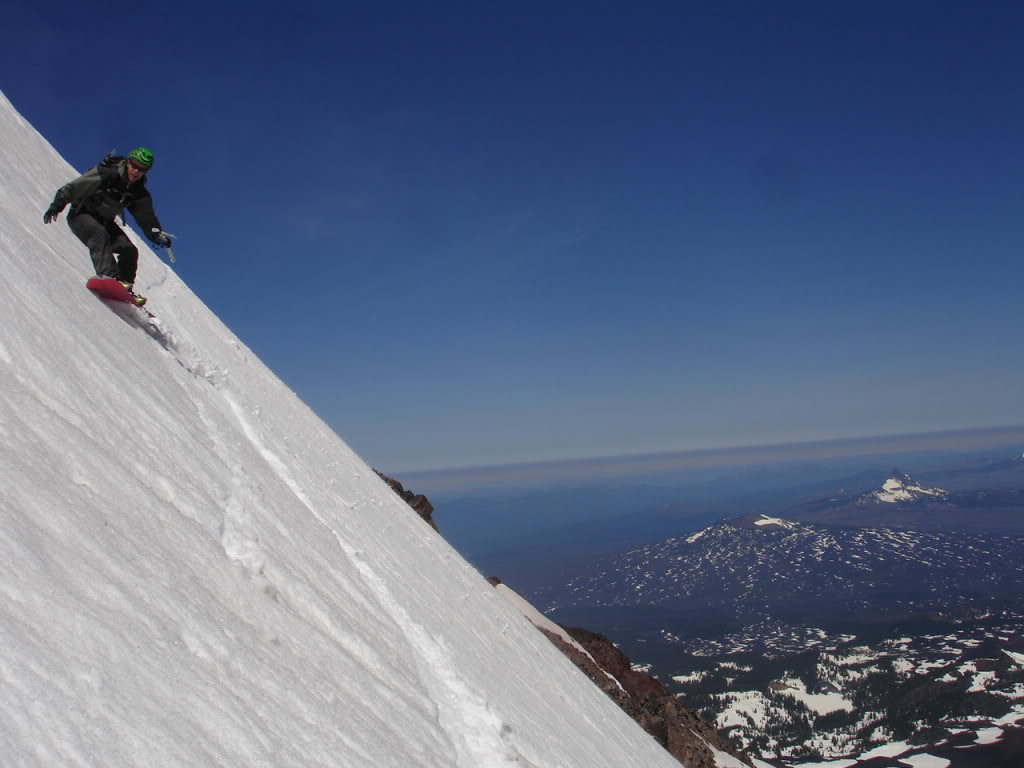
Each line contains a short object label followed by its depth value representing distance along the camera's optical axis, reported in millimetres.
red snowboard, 8594
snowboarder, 9047
